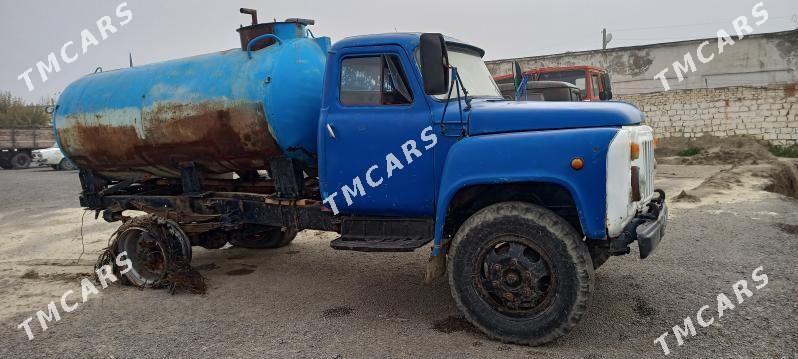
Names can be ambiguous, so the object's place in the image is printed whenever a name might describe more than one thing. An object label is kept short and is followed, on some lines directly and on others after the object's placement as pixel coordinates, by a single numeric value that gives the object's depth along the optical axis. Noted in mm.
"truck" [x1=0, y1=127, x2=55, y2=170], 27328
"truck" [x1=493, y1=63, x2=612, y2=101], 12336
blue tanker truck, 3686
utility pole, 35125
